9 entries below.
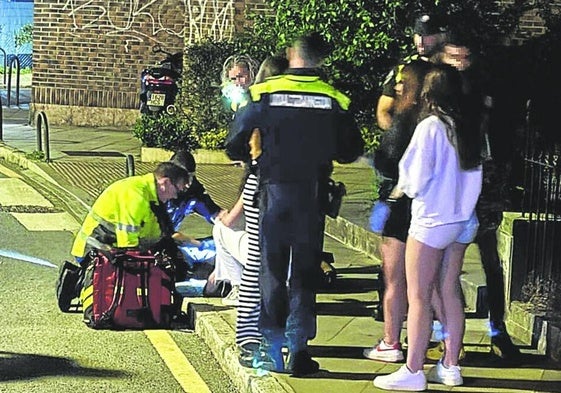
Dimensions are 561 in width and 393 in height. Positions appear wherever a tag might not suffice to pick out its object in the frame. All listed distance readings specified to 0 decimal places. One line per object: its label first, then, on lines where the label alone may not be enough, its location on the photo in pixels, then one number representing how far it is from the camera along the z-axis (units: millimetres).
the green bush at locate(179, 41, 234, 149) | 27144
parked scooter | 30629
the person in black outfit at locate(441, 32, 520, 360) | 9889
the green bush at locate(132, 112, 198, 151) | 26711
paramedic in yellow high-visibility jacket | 13038
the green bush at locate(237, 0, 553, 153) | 17604
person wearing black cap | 10207
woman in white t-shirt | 9425
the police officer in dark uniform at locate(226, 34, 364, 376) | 10163
